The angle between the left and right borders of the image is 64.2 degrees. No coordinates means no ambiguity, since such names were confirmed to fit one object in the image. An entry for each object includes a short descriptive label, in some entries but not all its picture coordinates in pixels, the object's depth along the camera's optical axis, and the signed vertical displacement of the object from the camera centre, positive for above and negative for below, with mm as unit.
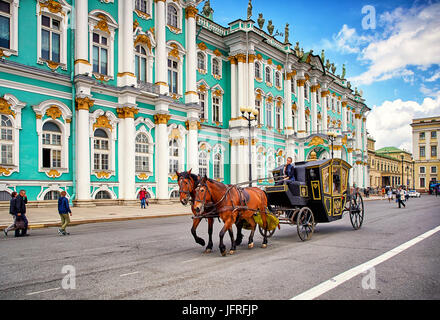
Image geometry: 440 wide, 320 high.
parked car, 57806 -3888
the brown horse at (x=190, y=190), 7715 -388
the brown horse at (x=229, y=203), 7914 -746
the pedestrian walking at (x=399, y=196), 26719 -1959
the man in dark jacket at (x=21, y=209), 12180 -1234
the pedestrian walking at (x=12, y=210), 12148 -1250
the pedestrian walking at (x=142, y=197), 22609 -1539
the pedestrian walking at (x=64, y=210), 12370 -1293
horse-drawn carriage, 10578 -750
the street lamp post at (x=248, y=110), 21391 +3844
